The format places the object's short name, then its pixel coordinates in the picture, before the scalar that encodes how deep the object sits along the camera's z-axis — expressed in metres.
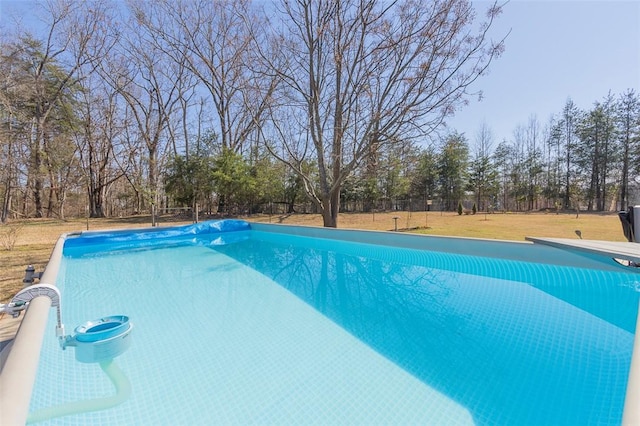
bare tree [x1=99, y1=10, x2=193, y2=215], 16.98
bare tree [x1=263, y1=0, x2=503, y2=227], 7.18
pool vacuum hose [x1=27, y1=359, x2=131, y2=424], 1.71
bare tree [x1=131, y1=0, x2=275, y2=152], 9.23
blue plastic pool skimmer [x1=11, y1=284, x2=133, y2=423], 1.75
